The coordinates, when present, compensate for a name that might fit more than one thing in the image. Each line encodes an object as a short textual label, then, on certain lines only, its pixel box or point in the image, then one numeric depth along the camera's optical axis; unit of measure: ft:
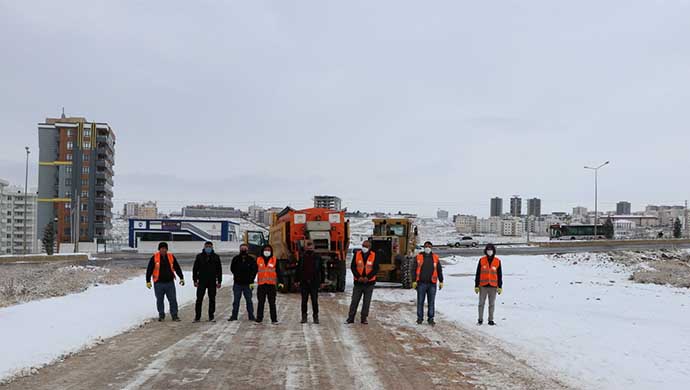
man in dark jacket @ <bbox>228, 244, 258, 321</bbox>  46.39
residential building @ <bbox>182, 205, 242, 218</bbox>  566.77
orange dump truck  75.15
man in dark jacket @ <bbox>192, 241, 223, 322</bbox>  46.68
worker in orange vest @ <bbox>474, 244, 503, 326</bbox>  45.98
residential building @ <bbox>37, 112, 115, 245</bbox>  333.83
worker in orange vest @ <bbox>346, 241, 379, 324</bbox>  46.21
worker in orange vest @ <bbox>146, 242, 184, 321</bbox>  46.91
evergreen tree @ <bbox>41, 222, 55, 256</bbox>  256.89
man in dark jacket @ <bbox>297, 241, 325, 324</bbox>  45.62
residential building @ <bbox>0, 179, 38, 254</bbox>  517.43
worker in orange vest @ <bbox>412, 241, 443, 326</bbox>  47.06
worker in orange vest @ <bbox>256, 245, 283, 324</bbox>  45.60
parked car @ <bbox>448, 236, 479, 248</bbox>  268.23
